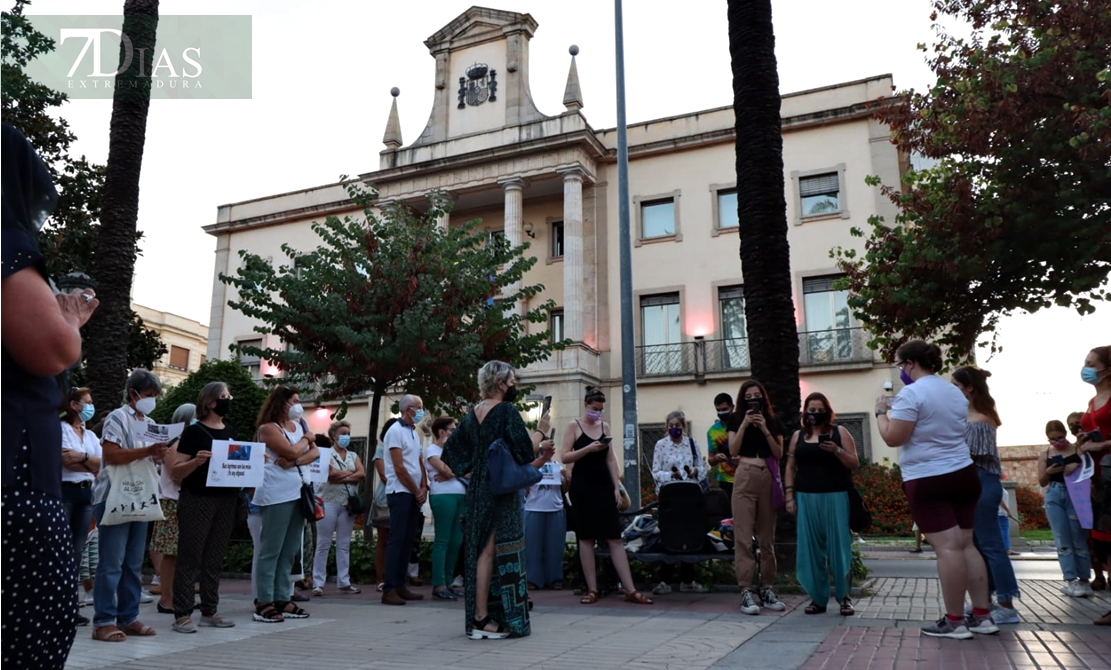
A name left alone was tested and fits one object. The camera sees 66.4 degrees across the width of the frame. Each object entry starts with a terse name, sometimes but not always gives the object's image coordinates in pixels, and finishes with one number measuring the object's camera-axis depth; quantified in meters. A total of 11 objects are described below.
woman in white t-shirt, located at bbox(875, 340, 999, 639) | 5.36
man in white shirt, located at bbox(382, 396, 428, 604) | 8.04
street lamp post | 13.88
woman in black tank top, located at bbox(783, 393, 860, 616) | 6.75
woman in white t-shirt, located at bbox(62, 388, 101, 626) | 6.65
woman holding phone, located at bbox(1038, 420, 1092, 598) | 8.05
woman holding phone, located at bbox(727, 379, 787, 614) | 7.20
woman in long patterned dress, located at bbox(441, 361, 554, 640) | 5.86
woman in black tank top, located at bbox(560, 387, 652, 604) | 7.62
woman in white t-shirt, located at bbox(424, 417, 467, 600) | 8.34
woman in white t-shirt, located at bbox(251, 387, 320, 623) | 6.86
